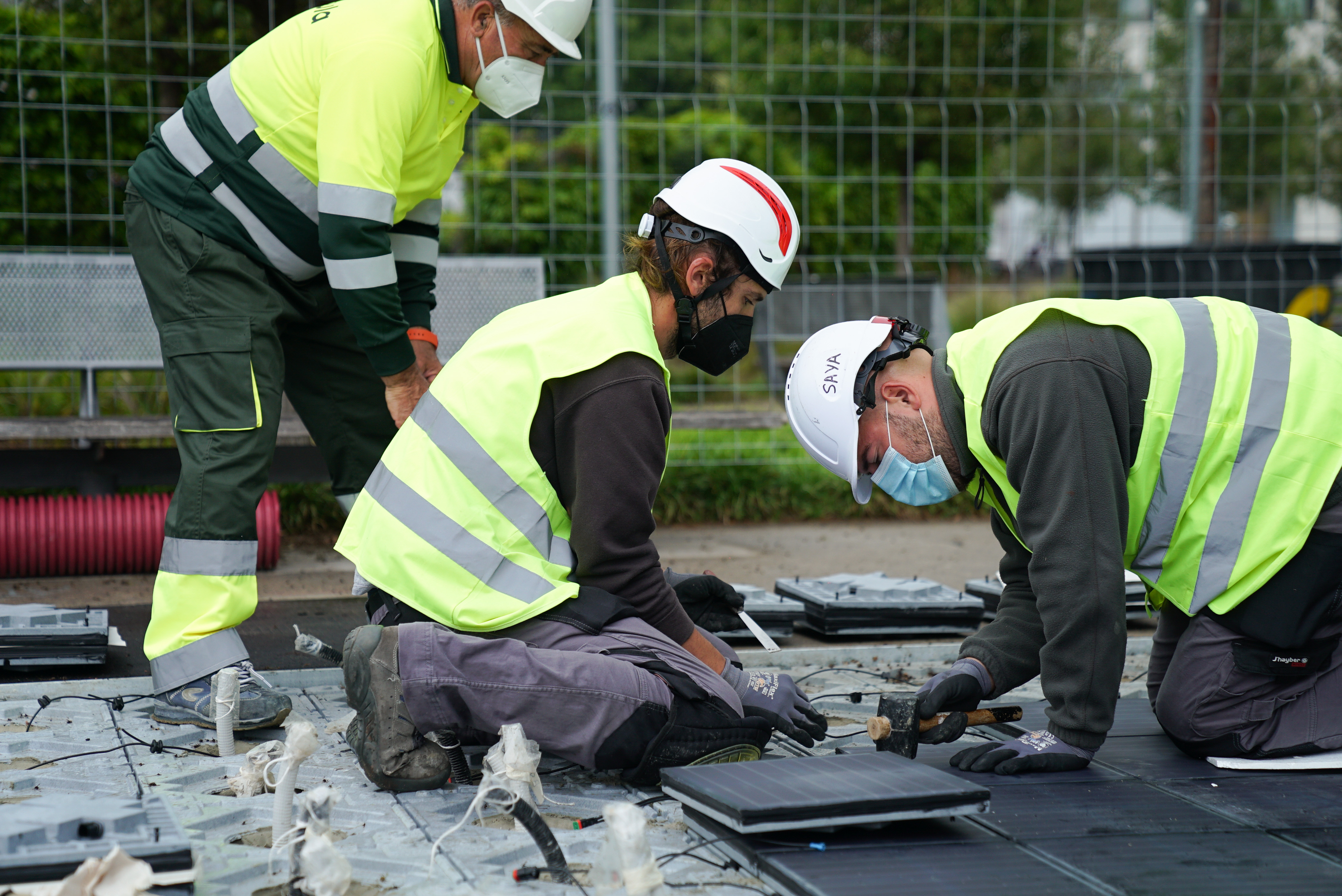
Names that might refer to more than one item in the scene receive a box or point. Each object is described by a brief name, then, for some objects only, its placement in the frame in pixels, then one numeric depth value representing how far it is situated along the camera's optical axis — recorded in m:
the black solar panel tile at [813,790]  4.14
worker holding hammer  4.79
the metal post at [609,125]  11.85
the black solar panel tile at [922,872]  3.87
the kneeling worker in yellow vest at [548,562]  4.92
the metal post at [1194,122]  13.92
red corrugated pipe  9.98
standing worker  6.09
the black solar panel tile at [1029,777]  5.05
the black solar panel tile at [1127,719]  5.98
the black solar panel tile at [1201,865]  3.93
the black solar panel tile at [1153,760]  5.25
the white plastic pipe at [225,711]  5.49
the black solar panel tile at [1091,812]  4.50
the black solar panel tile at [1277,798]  4.62
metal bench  10.59
